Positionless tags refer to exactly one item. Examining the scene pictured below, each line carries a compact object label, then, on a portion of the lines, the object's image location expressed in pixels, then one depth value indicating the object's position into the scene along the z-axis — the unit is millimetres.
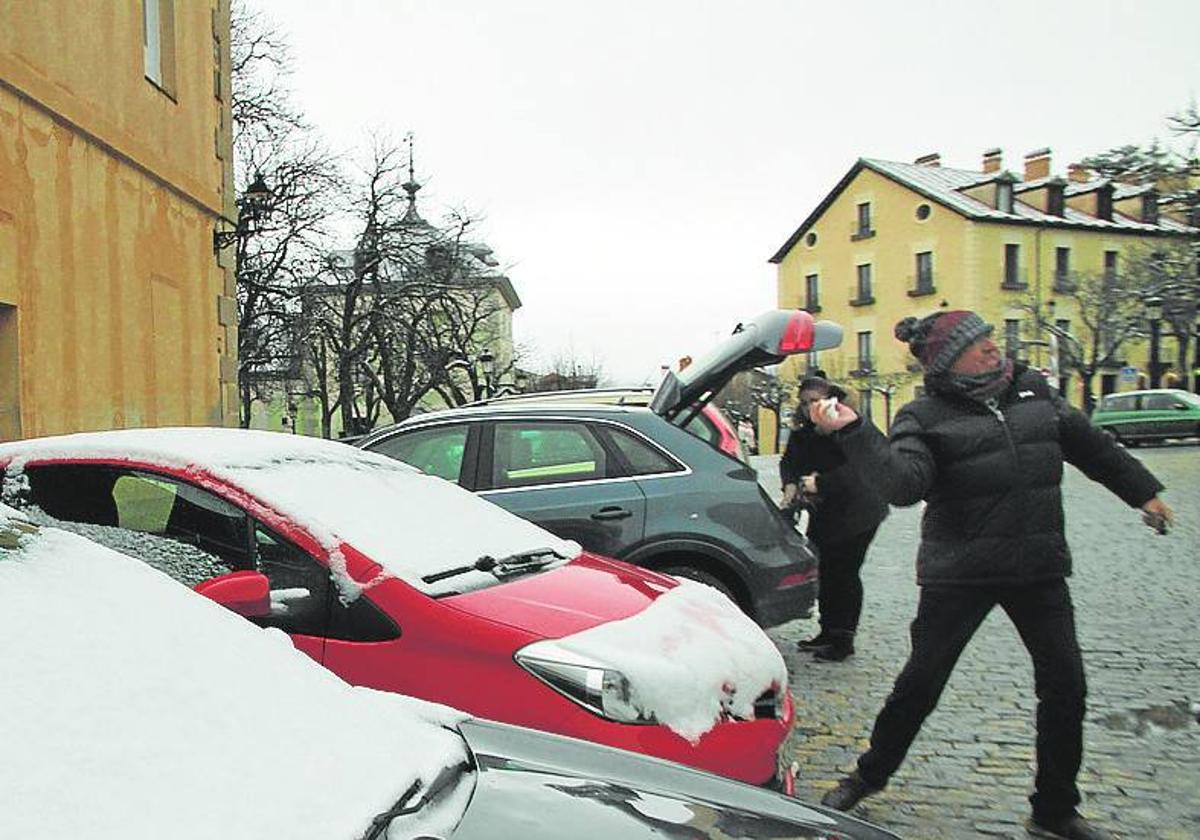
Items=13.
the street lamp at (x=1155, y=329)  29234
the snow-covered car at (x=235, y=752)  1597
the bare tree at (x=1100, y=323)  46562
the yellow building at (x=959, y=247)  52406
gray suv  6352
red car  3471
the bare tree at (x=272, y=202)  27859
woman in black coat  6941
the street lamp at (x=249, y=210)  14820
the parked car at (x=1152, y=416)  33344
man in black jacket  3980
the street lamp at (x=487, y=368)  33375
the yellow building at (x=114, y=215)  9672
